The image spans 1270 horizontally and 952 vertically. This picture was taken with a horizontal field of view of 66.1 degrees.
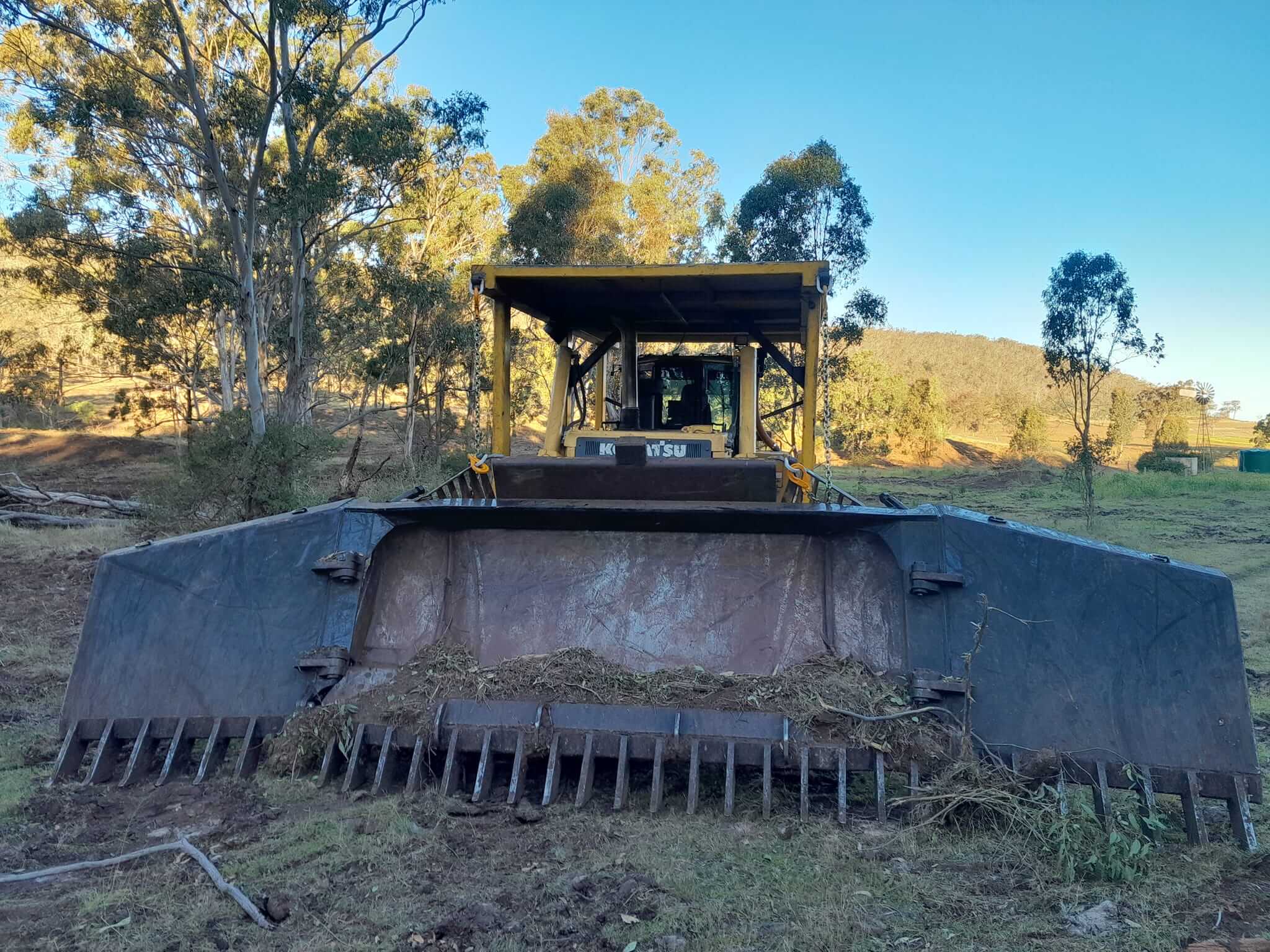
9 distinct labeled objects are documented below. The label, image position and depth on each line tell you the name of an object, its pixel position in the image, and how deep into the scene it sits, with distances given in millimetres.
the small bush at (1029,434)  46469
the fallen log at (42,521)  16125
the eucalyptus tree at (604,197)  29500
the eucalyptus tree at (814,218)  24734
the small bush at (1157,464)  36625
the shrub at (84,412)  42375
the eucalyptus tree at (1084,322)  21422
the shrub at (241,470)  15352
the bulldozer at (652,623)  3848
